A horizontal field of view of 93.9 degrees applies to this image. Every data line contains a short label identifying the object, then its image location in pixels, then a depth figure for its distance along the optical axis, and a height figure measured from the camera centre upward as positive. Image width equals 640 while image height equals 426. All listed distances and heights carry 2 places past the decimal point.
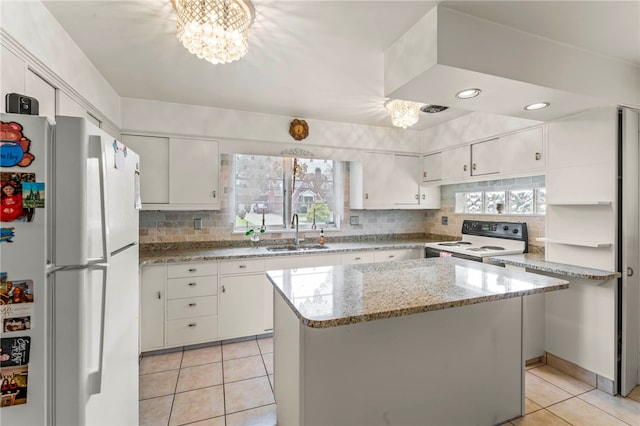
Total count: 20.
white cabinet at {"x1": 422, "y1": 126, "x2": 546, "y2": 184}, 2.71 +0.57
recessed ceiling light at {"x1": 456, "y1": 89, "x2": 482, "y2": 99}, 1.88 +0.76
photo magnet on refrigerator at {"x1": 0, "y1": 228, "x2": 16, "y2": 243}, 0.95 -0.08
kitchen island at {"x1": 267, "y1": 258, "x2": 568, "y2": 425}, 1.38 -0.71
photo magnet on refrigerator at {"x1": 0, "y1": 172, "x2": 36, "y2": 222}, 0.95 +0.04
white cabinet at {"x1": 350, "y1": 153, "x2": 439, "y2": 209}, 3.82 +0.39
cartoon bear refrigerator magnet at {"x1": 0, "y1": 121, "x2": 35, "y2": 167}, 0.94 +0.21
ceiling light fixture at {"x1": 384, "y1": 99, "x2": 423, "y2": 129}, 2.61 +0.89
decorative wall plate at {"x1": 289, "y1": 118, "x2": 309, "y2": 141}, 3.36 +0.93
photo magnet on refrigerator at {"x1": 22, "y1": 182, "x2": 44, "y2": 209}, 0.98 +0.05
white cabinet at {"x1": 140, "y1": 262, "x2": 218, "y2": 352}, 2.70 -0.87
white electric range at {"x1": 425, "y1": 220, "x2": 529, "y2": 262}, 3.00 -0.34
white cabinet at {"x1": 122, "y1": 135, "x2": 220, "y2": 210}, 2.94 +0.40
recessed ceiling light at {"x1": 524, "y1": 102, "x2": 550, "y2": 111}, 2.09 +0.76
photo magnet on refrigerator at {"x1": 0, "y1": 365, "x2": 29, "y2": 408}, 0.96 -0.57
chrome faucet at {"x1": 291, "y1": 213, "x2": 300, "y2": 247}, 3.61 -0.14
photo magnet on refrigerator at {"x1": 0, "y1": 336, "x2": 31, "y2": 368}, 0.96 -0.45
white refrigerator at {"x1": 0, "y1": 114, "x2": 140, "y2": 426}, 0.97 -0.20
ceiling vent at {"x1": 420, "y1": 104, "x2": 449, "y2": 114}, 2.96 +1.04
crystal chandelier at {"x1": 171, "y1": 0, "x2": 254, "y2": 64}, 1.39 +0.90
